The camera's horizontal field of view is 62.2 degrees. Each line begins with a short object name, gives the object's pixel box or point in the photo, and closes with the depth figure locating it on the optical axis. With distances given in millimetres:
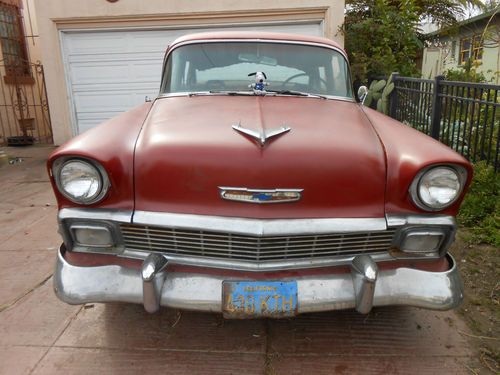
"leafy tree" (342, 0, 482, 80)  8145
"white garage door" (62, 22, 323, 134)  8070
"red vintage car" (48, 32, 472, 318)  1968
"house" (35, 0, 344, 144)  7762
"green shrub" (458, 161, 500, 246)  3773
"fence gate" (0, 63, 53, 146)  9336
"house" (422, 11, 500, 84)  9086
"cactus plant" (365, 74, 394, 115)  6387
